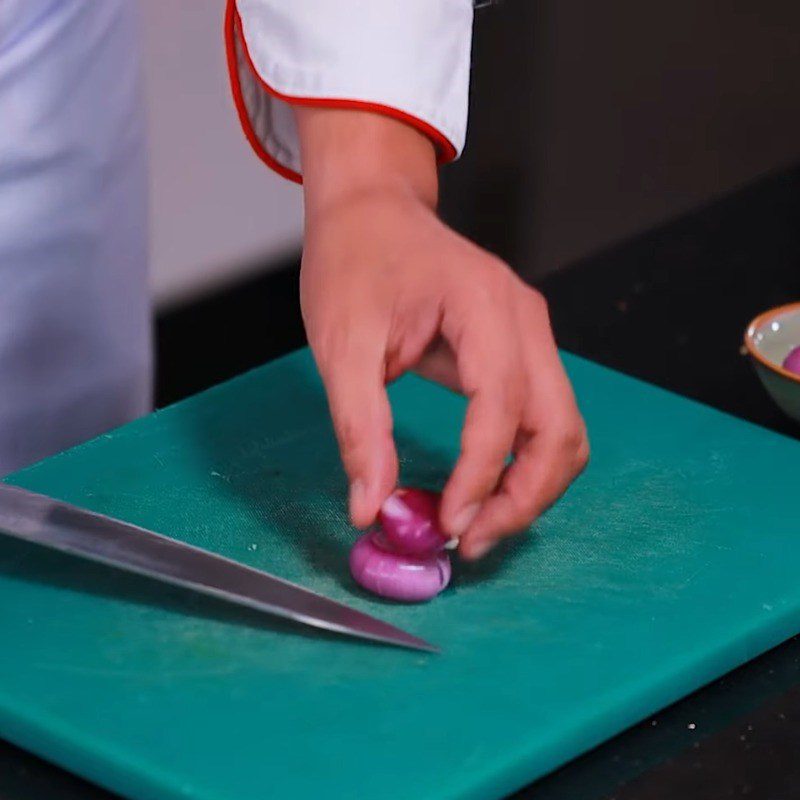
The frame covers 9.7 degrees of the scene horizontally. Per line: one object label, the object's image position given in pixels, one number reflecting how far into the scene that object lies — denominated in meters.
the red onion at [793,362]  1.84
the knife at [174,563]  1.67
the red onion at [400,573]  1.69
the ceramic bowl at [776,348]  1.83
